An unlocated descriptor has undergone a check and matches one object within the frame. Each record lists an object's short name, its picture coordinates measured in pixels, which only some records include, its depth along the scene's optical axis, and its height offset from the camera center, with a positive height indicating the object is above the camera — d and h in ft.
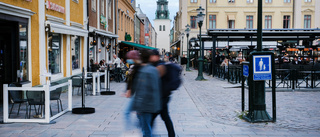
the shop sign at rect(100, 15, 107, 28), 71.51 +9.00
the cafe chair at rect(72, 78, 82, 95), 39.47 -2.45
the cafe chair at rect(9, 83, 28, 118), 25.29 -2.70
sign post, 24.50 -1.39
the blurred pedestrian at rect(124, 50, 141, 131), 15.26 -0.59
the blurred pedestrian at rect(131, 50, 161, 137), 14.60 -1.36
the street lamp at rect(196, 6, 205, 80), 65.62 +0.27
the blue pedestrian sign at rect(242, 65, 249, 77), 26.20 -0.69
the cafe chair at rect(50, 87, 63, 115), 27.10 -2.68
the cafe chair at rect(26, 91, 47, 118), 25.59 -2.74
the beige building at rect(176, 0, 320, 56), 155.33 +22.34
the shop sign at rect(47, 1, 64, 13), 40.75 +7.01
